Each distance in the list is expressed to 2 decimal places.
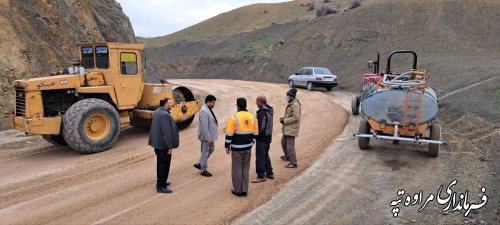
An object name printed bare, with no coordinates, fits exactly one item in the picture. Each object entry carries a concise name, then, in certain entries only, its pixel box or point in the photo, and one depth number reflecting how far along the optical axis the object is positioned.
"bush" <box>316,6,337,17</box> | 50.31
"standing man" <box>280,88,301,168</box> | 9.03
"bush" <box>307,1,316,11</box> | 72.14
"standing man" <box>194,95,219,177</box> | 8.34
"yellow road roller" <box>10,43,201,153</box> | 10.38
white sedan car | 25.22
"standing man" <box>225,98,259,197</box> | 7.39
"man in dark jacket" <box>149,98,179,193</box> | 7.44
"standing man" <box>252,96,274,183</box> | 8.13
